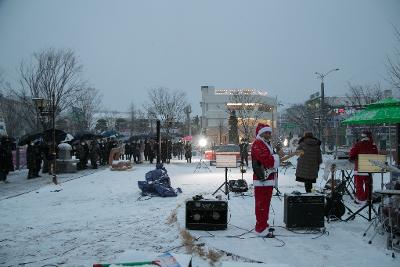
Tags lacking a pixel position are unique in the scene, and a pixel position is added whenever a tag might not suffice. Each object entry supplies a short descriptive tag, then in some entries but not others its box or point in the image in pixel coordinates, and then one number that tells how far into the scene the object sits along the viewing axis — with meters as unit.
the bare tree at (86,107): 39.58
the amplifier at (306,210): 7.02
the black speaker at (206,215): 7.25
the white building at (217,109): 73.56
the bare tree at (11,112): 35.99
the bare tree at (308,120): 45.28
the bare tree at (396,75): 15.20
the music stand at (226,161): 10.88
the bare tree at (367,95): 37.41
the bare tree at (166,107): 47.00
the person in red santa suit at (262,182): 6.88
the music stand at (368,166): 7.25
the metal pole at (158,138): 16.98
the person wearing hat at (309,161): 9.37
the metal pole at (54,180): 14.87
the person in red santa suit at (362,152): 9.94
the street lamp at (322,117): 28.88
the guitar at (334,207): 7.87
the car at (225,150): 26.32
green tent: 9.01
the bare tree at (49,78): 26.83
